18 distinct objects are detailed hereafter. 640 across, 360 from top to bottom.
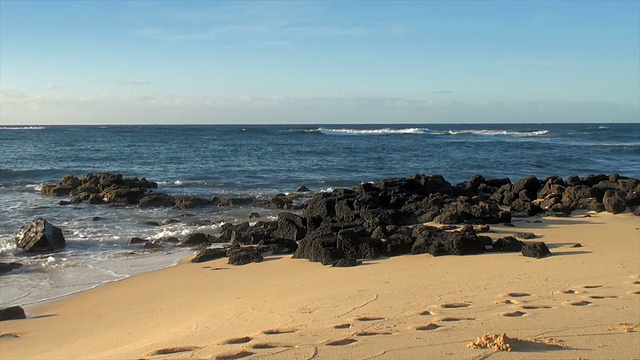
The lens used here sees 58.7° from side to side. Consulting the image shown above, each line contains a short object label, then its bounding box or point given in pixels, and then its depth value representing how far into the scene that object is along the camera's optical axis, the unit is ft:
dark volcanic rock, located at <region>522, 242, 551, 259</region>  30.73
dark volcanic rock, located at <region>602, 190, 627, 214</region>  47.52
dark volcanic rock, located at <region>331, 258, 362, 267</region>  30.89
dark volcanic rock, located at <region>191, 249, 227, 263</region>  34.22
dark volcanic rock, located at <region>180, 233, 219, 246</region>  40.06
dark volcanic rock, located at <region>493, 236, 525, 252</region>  32.76
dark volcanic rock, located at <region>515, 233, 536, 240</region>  37.04
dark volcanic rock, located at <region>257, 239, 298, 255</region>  35.90
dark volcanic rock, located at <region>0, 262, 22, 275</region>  31.96
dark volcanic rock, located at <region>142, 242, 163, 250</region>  38.63
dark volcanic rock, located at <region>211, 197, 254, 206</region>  60.59
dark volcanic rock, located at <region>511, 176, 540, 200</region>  56.68
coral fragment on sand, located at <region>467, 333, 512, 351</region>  15.44
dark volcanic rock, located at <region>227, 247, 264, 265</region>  33.06
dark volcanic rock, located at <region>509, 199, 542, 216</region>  48.14
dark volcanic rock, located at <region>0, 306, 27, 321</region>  23.29
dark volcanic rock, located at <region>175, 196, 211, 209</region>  58.75
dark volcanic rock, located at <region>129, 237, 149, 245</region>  40.32
